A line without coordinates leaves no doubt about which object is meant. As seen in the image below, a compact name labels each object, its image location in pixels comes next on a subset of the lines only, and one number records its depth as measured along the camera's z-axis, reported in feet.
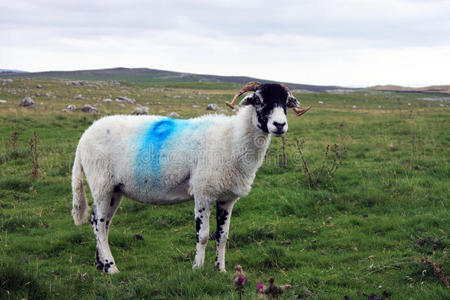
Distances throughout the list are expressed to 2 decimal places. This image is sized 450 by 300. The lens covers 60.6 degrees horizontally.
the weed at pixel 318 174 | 33.36
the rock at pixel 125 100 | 128.12
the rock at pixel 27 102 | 95.25
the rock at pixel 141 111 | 83.12
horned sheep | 20.13
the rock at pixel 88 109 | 88.72
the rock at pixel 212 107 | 118.42
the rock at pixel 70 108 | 88.01
